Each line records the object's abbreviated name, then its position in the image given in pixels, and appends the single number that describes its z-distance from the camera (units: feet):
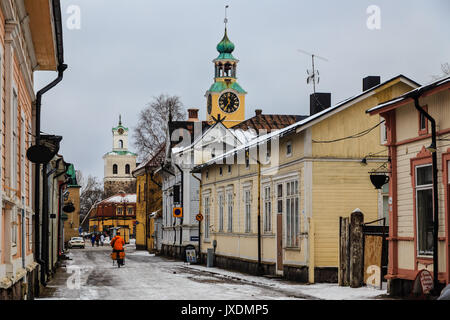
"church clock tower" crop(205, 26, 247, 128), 323.57
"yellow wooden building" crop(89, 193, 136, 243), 362.33
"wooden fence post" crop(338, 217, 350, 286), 69.21
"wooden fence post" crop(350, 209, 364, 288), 68.33
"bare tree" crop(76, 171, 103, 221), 429.79
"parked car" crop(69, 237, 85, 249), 251.74
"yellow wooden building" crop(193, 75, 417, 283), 78.59
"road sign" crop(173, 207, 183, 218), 135.03
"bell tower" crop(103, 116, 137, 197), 533.55
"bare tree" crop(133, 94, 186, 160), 207.82
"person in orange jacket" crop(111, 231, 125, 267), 116.88
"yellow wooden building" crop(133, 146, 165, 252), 203.10
